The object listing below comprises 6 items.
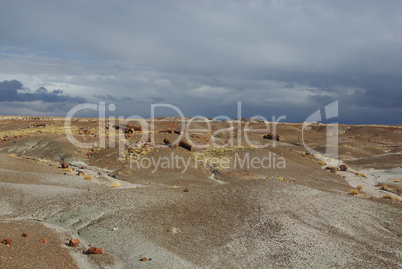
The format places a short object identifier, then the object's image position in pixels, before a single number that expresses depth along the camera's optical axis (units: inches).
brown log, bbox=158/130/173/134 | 1493.6
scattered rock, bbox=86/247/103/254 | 387.2
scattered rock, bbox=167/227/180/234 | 469.6
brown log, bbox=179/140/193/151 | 1268.5
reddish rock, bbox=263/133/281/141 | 1856.5
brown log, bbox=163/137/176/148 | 1249.8
